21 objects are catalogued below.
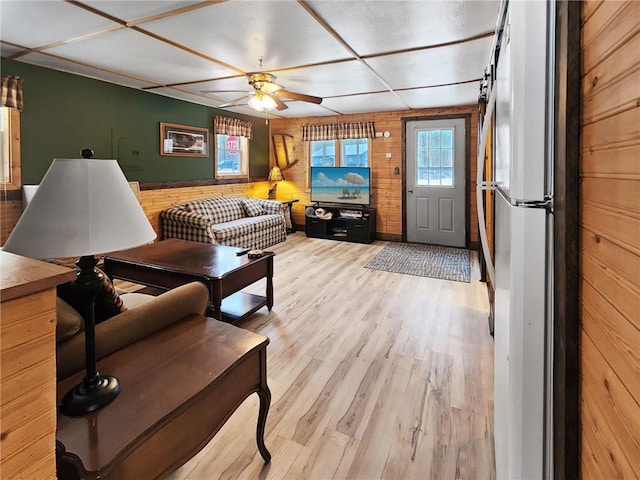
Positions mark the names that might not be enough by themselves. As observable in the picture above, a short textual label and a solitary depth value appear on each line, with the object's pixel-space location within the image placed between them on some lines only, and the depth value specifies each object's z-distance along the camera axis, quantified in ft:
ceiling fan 12.08
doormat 15.05
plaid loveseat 16.22
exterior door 19.42
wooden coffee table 9.06
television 21.45
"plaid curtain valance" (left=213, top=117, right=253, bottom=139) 20.13
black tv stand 20.88
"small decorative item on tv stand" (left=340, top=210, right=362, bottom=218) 21.22
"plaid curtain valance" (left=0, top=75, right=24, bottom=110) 11.16
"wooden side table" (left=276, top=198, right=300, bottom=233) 23.26
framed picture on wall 17.25
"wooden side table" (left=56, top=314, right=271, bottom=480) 3.10
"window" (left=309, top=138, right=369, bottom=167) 22.06
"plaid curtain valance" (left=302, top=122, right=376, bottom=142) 21.31
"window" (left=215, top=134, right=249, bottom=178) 20.85
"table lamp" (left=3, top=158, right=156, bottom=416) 3.11
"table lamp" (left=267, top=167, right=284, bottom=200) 23.88
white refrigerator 2.77
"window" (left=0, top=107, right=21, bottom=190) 11.56
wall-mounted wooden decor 24.29
